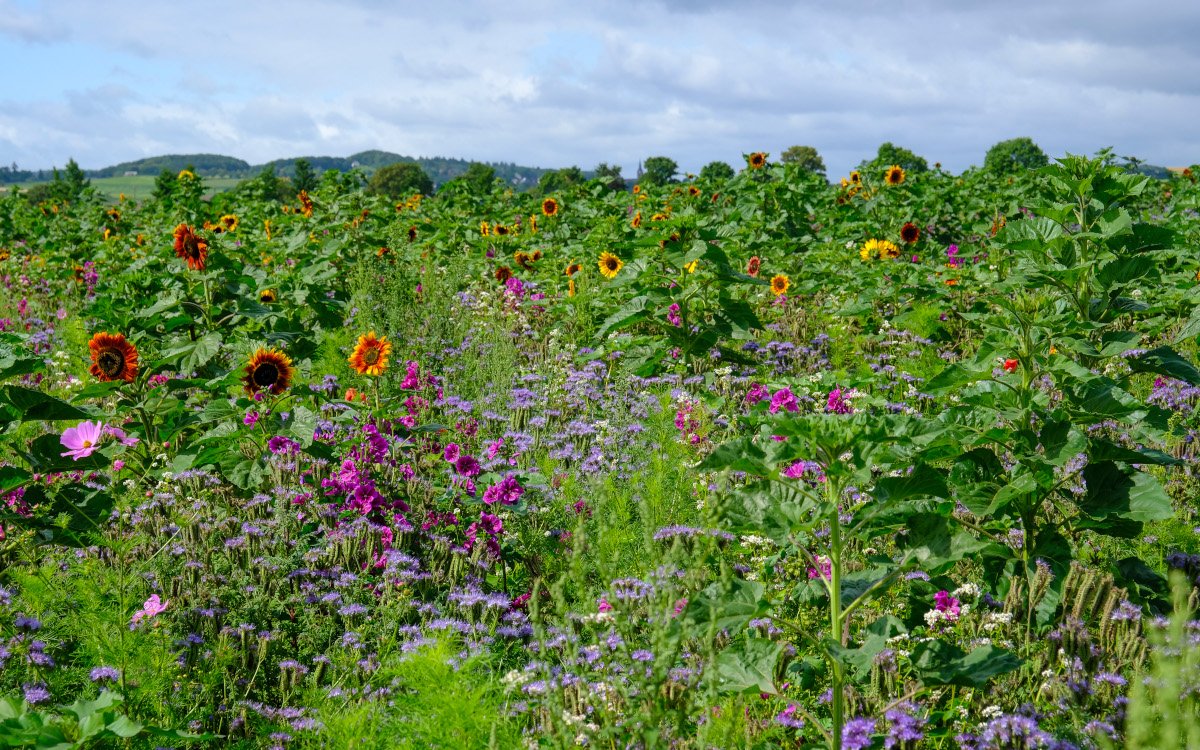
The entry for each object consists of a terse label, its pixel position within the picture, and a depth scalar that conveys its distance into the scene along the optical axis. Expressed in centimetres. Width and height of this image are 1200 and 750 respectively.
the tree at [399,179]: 4771
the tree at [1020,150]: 4912
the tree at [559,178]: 4129
